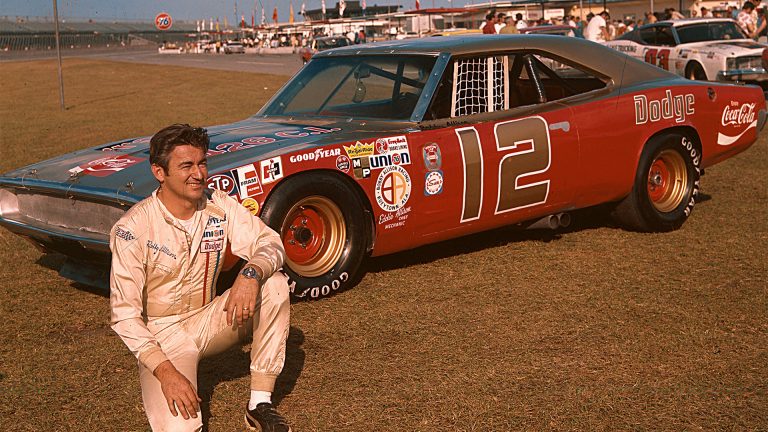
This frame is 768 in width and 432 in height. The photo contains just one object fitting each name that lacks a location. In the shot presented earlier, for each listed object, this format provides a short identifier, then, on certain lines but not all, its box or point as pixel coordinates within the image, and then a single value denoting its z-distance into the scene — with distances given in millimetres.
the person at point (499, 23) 22500
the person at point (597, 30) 22328
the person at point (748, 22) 20484
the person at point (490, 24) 21609
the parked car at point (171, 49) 98512
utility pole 21562
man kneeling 3525
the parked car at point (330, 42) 47375
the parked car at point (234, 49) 81000
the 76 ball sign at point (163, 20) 64944
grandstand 110669
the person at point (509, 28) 20506
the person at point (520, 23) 25631
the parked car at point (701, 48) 17453
